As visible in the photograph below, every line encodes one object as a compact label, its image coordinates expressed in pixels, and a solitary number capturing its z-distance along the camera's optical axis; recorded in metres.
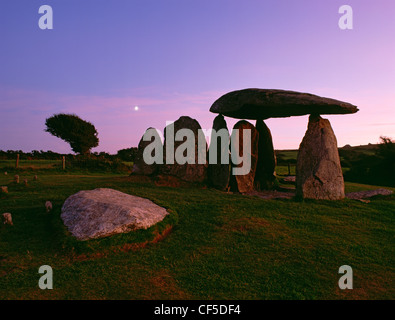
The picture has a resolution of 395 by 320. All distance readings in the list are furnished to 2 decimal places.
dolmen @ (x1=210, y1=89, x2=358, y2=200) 13.66
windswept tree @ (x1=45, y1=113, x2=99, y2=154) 47.59
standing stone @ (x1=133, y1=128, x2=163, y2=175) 17.25
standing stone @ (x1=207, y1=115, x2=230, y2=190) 16.23
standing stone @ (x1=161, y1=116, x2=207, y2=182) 16.56
